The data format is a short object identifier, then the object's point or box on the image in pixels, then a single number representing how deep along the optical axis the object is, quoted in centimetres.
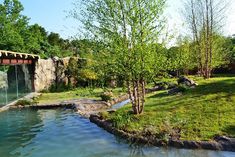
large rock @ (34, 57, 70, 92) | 1476
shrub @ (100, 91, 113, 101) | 1004
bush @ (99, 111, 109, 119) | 696
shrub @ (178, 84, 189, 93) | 922
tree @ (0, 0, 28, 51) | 1857
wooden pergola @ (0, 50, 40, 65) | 1068
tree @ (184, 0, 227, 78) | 1367
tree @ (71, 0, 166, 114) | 602
